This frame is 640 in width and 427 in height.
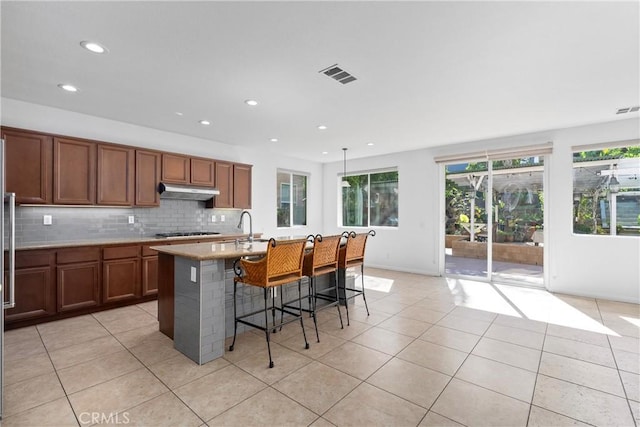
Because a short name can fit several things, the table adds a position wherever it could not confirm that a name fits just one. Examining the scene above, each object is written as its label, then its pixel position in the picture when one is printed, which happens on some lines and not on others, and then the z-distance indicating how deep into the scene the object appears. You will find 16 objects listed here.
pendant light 7.08
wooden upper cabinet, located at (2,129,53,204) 3.42
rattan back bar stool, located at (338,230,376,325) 3.61
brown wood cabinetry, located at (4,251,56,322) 3.28
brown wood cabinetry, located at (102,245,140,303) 3.88
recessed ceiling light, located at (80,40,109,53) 2.41
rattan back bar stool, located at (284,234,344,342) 3.11
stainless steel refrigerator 1.80
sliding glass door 5.38
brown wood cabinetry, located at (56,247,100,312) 3.56
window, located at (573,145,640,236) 4.46
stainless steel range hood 4.63
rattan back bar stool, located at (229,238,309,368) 2.59
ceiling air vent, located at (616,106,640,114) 3.86
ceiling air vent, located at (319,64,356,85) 2.81
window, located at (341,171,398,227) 7.02
